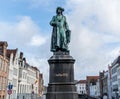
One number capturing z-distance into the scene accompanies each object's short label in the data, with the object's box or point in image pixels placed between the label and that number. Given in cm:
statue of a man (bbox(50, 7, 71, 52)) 1778
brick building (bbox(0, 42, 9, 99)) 5125
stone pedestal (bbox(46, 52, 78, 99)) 1562
